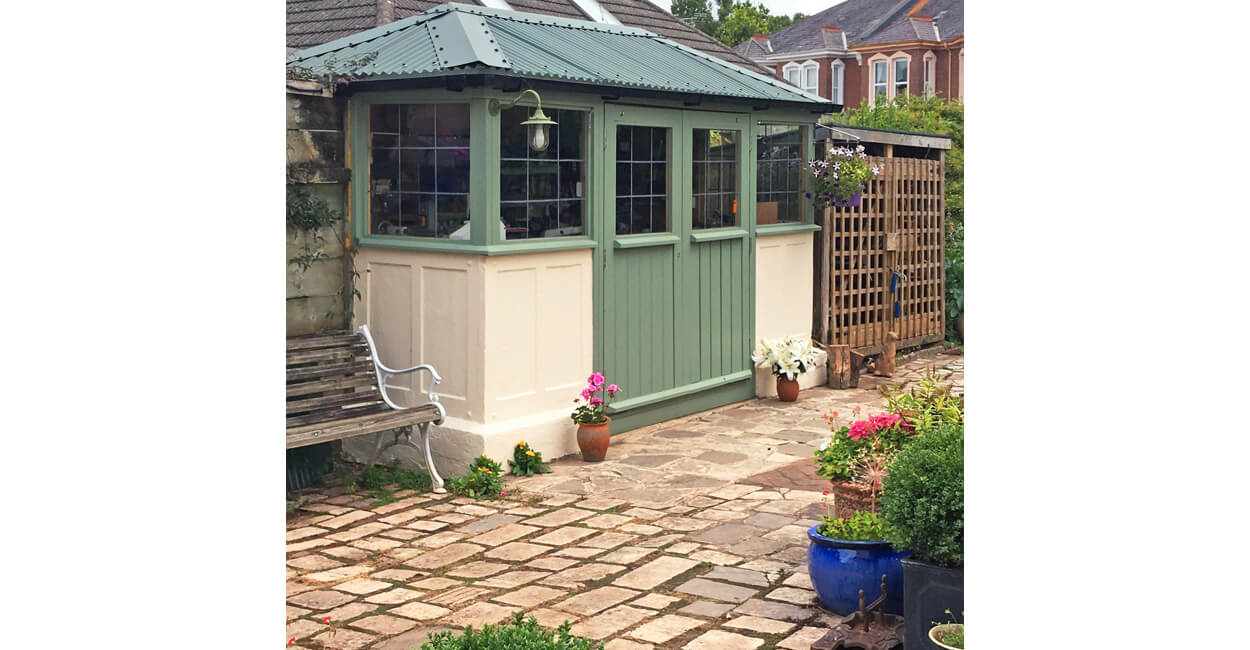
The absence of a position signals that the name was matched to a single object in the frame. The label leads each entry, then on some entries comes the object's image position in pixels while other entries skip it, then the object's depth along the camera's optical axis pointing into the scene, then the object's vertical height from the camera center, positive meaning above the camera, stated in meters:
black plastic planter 4.00 -1.16
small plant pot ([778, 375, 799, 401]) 10.35 -1.17
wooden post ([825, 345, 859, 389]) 11.16 -1.09
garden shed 7.69 +0.27
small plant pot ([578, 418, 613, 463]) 8.09 -1.27
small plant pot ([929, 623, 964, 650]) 3.82 -1.20
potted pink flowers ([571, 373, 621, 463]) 8.09 -1.15
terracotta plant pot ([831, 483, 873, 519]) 5.40 -1.12
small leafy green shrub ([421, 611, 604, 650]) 2.97 -0.96
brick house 34.66 +5.90
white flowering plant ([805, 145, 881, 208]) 10.86 +0.65
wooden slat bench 7.14 -0.92
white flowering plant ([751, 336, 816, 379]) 10.32 -0.91
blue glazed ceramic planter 4.73 -1.27
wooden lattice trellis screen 11.50 -0.13
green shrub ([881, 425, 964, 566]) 4.00 -0.85
